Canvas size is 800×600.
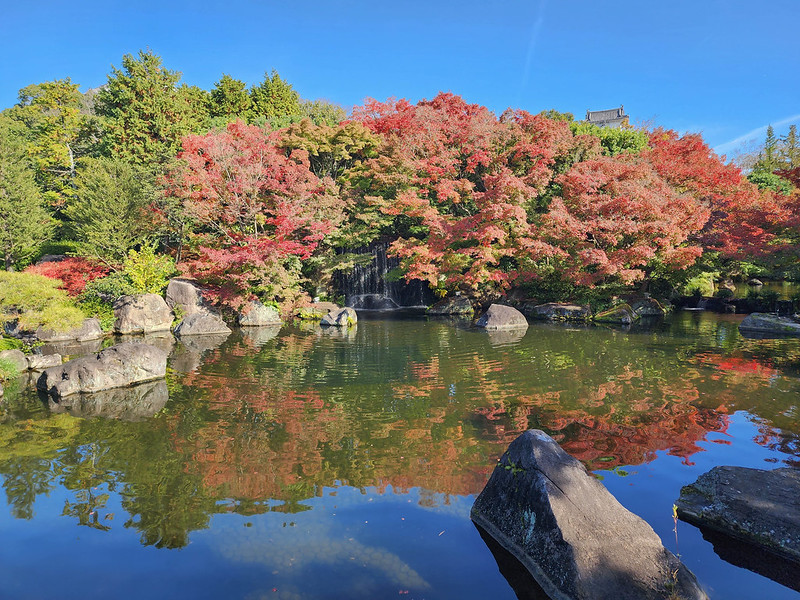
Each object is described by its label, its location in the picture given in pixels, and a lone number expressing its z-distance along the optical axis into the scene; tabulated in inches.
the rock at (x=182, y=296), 828.0
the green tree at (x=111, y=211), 801.6
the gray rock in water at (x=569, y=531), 151.0
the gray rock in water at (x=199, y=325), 743.6
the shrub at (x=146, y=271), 802.2
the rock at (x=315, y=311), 922.1
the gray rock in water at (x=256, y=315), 833.5
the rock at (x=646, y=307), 883.4
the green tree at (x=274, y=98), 1307.8
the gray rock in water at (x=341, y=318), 811.4
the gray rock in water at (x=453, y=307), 952.3
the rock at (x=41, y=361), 511.9
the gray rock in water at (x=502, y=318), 743.1
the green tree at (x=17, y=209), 807.7
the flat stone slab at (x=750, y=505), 183.9
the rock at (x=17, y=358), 474.0
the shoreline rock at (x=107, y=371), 412.5
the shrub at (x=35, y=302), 470.9
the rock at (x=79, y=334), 682.8
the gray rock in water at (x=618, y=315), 816.3
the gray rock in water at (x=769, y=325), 656.1
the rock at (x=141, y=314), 766.1
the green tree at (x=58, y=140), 1088.2
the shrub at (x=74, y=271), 797.2
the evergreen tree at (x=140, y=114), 1003.9
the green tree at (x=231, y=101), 1296.8
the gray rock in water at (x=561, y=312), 855.7
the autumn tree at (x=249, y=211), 816.3
